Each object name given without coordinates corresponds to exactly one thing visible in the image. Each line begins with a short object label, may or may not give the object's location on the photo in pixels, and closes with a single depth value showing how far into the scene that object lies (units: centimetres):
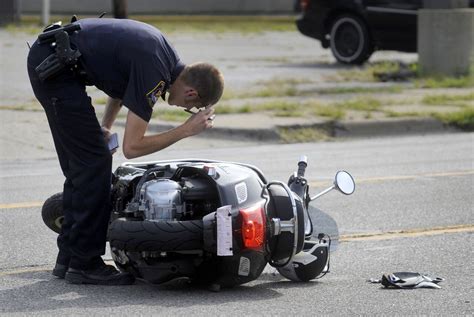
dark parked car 3887
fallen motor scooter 1173
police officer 1215
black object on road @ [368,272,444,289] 1270
